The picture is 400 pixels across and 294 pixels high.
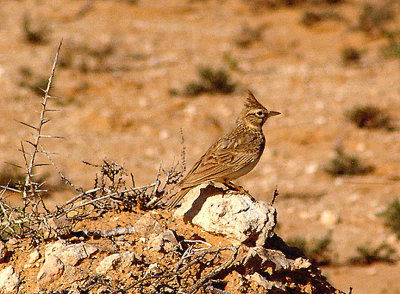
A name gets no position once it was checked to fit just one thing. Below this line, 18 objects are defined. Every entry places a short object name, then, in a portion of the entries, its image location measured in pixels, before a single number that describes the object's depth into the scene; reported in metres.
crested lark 10.93
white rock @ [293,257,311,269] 9.80
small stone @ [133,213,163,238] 9.59
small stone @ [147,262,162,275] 8.30
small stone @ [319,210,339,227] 18.89
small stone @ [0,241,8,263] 9.11
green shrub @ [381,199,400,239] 18.00
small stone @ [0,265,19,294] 8.62
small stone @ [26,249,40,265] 8.95
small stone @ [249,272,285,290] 8.91
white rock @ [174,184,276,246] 9.77
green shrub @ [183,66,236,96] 28.50
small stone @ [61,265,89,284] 8.48
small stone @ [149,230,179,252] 9.08
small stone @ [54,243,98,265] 8.68
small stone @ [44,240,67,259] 8.95
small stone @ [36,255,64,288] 8.55
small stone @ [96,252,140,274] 8.55
